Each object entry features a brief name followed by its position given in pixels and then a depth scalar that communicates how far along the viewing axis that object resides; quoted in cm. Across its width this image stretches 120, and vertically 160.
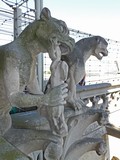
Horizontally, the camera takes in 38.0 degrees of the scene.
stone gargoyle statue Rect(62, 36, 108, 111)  215
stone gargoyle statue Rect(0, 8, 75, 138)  132
